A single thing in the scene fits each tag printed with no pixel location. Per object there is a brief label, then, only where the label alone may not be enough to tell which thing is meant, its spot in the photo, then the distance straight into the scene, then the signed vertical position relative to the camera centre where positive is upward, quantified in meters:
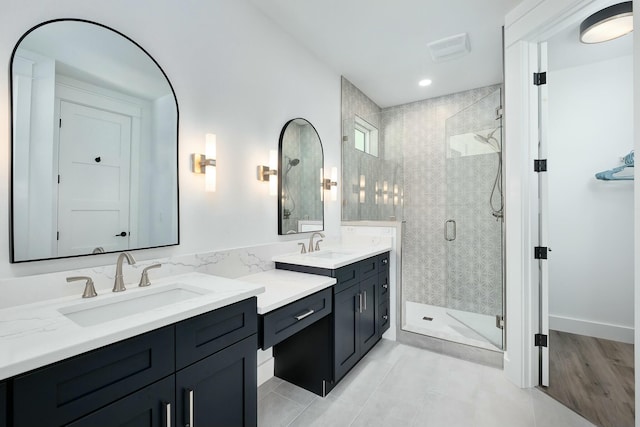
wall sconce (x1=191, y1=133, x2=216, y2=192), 1.78 +0.32
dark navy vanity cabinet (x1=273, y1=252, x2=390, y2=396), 2.02 -0.88
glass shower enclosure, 2.65 -0.09
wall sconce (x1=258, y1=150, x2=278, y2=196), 2.24 +0.33
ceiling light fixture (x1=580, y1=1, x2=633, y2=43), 2.03 +1.40
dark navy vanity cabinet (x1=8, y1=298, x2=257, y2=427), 0.79 -0.53
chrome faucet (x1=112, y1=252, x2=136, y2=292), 1.35 -0.25
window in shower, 3.55 +0.99
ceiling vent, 2.59 +1.53
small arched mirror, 2.45 +0.33
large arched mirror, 1.18 +0.32
